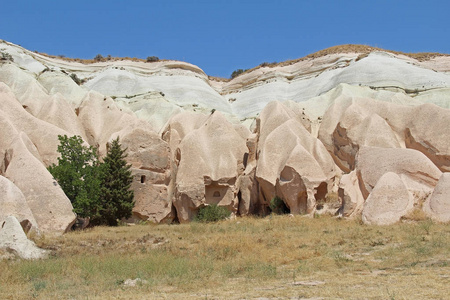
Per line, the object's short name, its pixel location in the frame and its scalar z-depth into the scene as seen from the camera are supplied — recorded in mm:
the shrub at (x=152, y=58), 53141
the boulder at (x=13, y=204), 17094
